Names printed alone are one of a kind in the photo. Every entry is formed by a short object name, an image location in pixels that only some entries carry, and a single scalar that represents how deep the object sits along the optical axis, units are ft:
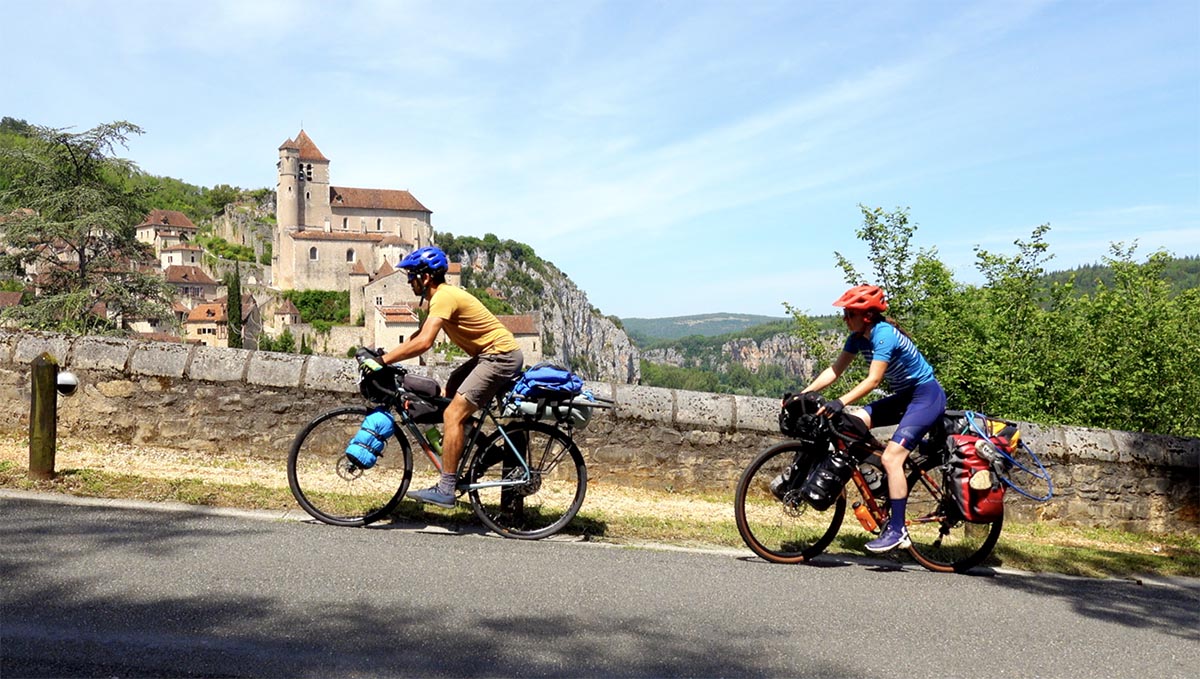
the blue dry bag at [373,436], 18.69
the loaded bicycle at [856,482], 18.02
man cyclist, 18.13
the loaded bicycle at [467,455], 18.51
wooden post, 19.67
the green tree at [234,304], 263.90
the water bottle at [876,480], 18.49
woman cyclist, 17.62
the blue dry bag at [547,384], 18.39
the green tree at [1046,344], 59.72
